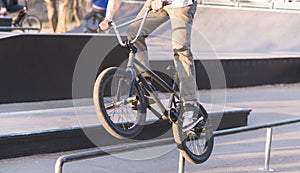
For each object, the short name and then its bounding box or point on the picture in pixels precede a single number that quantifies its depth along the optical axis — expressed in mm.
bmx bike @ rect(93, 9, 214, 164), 9190
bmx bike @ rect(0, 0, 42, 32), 39598
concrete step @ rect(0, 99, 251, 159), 12220
